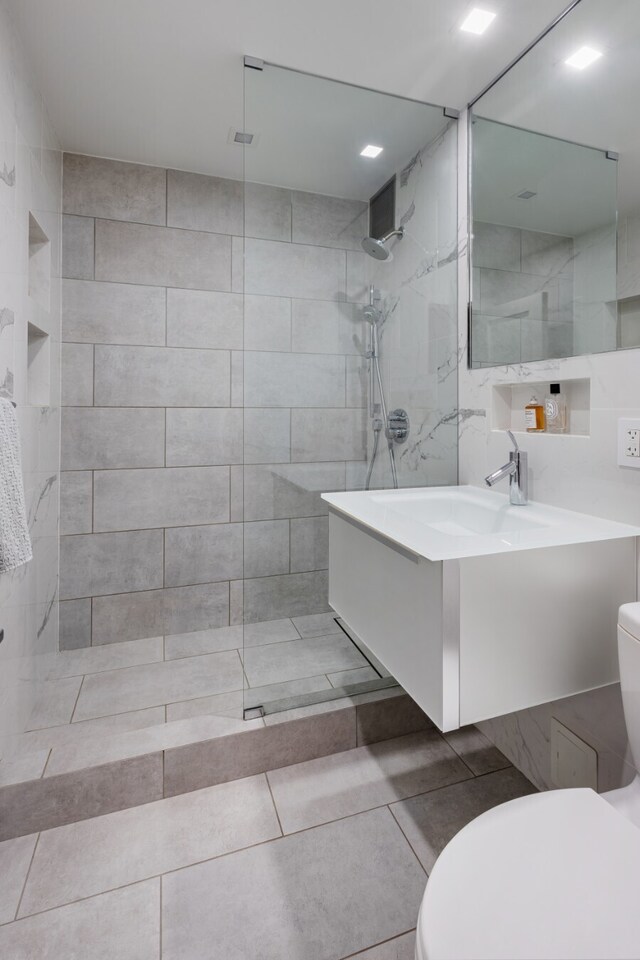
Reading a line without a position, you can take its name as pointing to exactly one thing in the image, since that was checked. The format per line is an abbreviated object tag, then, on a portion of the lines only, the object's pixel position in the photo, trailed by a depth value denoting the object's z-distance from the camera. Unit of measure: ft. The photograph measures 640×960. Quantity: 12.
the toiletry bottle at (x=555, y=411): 5.01
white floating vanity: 3.50
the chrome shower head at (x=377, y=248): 5.90
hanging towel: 4.01
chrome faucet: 5.21
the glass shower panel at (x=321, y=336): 5.70
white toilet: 2.16
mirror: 4.26
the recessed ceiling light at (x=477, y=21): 4.93
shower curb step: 4.81
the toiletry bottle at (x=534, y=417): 5.24
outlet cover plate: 4.17
